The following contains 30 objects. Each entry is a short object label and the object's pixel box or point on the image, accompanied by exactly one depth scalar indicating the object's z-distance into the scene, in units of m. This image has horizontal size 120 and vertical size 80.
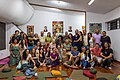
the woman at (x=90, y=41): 3.87
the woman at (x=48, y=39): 4.12
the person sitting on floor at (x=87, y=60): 3.17
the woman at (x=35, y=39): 3.98
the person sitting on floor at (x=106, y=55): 3.23
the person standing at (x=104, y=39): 3.59
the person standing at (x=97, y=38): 3.87
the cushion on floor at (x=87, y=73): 2.46
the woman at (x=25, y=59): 3.07
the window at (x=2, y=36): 4.38
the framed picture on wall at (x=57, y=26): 5.65
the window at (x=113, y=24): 4.01
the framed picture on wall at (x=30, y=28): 5.66
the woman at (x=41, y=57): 3.50
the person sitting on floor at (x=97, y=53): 3.39
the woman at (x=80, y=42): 3.88
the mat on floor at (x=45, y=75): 2.41
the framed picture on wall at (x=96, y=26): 4.92
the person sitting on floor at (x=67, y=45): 3.88
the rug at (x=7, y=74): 2.48
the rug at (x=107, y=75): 2.36
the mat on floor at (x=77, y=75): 2.37
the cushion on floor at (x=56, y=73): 2.55
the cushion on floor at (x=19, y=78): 2.30
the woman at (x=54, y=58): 3.40
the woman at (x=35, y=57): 3.30
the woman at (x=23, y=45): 3.71
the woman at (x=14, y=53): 3.49
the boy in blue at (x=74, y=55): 3.35
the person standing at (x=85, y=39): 3.94
